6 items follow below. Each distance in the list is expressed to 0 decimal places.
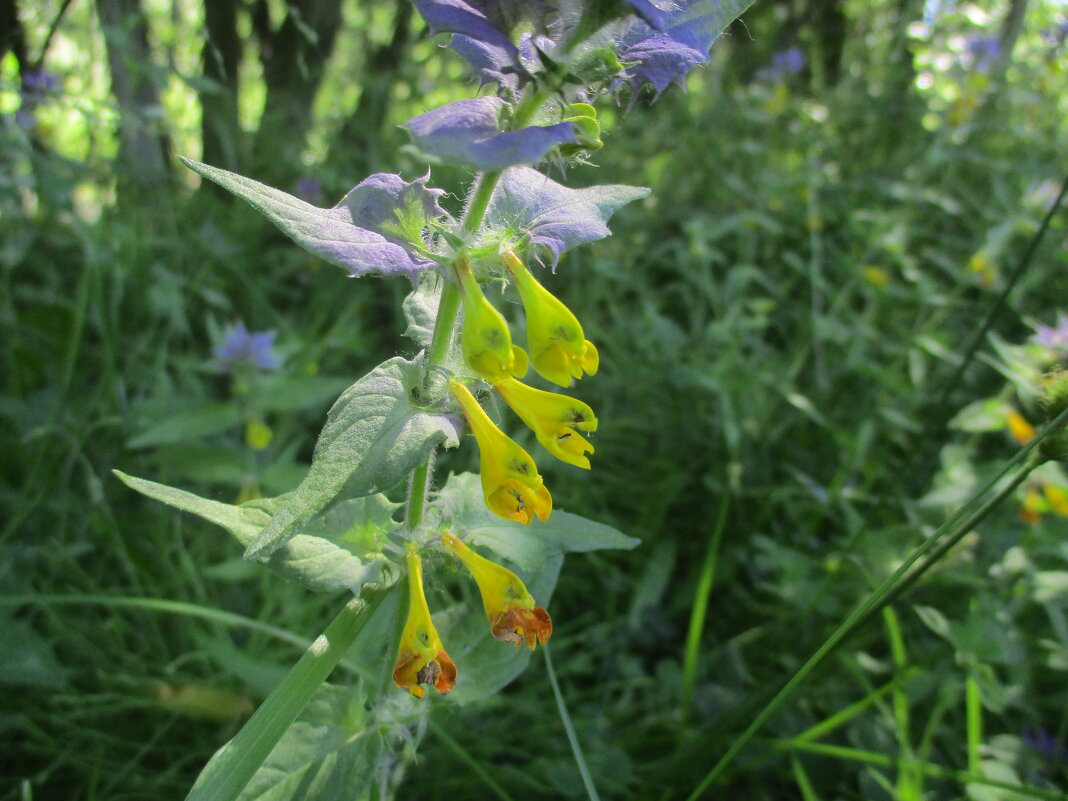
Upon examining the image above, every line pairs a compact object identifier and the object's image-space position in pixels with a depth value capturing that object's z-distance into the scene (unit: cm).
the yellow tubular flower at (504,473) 9
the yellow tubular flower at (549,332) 9
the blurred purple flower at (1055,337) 17
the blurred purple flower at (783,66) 45
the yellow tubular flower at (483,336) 8
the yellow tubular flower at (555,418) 9
